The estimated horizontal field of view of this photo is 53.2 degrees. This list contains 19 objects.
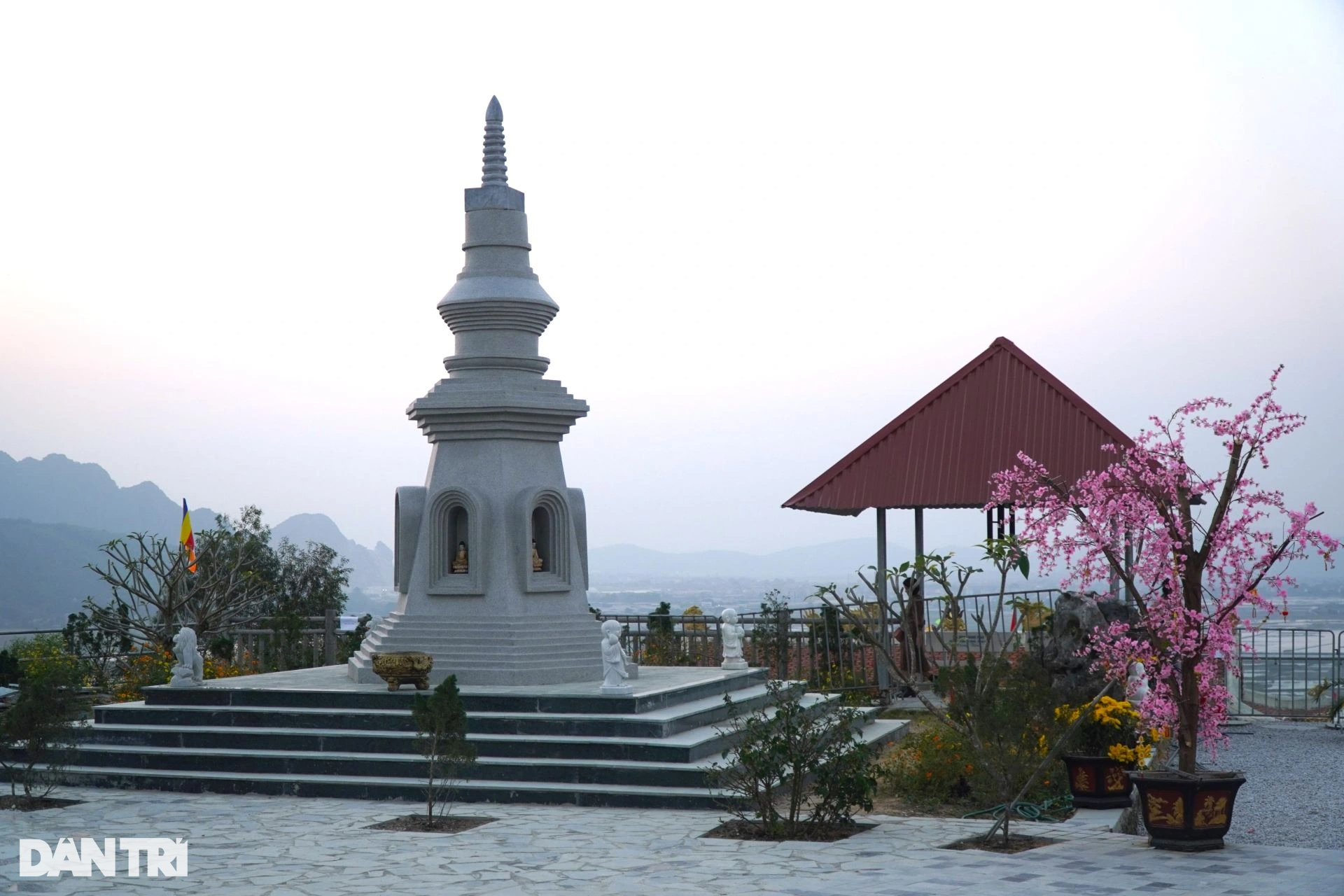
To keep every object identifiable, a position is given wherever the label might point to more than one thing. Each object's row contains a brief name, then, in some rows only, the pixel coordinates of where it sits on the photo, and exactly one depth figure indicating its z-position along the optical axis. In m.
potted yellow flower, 11.02
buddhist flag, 20.12
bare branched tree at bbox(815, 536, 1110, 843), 9.94
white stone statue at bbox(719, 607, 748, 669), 16.25
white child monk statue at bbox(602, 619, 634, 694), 13.02
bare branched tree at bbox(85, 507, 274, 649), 19.33
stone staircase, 12.01
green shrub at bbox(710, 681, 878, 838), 10.27
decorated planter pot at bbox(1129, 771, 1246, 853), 9.30
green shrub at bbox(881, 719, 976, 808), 11.63
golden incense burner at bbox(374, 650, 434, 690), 13.54
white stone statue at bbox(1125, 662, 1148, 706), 10.07
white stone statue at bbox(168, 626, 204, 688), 14.27
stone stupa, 14.63
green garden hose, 10.83
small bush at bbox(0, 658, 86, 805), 11.68
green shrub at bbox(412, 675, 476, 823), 10.61
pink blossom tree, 9.55
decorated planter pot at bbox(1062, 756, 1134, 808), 11.05
